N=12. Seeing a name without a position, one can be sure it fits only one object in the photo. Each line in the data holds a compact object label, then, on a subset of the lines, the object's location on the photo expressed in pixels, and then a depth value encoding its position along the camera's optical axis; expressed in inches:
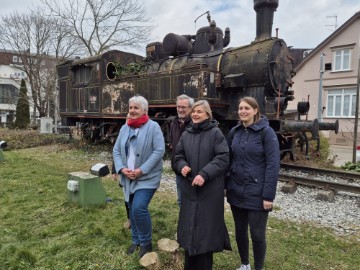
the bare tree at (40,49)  1062.4
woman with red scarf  135.9
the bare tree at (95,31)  1071.0
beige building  865.5
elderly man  151.5
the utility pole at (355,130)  431.8
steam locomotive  343.3
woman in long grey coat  115.6
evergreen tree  1186.0
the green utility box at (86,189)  202.1
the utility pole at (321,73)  489.2
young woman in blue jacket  118.8
